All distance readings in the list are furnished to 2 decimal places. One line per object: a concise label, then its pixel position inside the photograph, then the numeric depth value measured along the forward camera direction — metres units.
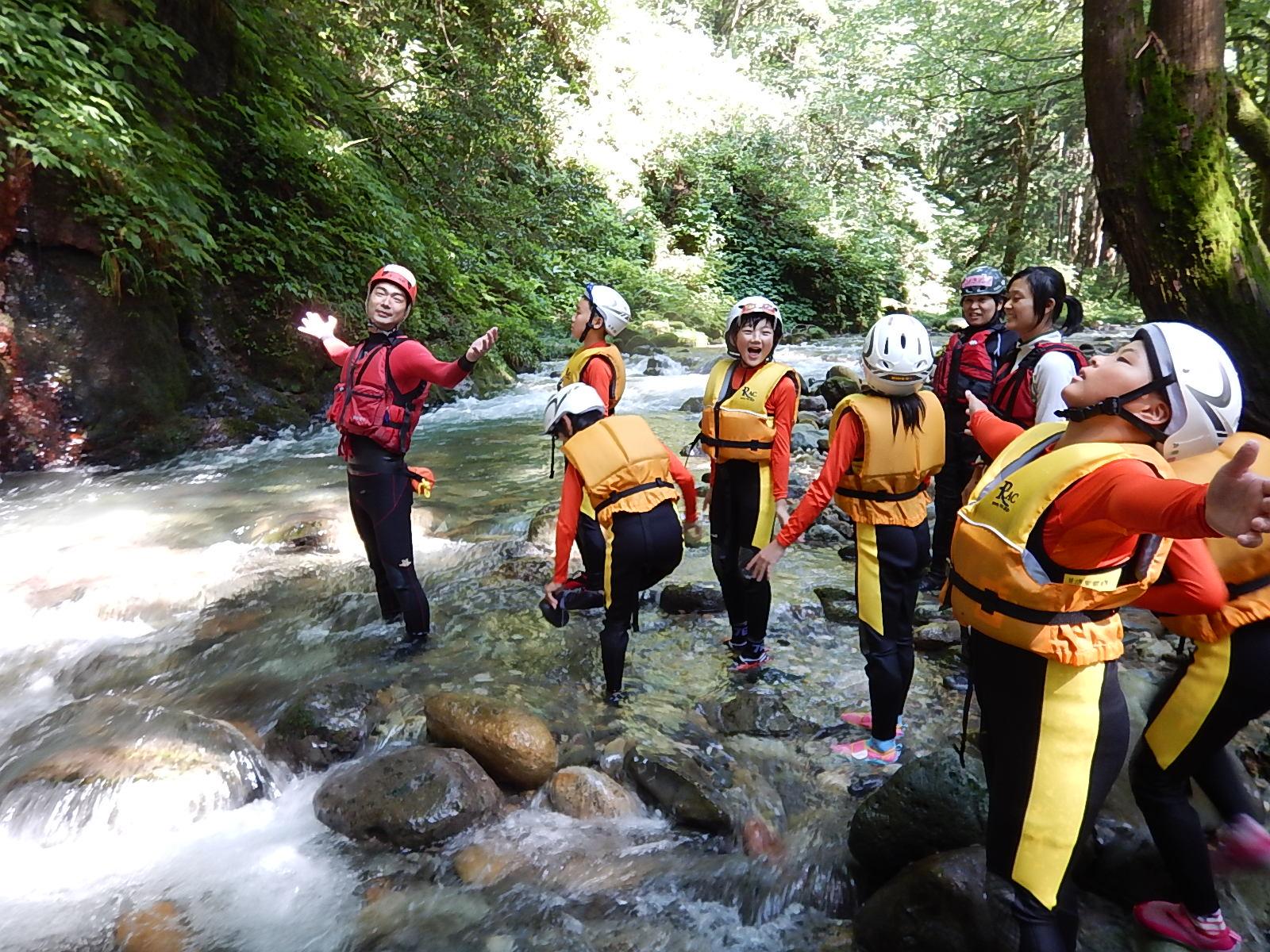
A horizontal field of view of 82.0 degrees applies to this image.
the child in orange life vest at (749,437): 4.06
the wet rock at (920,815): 2.62
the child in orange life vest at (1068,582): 1.74
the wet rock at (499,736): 3.54
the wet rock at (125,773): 3.25
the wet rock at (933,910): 2.25
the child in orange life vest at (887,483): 3.23
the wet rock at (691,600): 5.39
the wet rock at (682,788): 3.27
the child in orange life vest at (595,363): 4.57
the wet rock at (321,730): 3.71
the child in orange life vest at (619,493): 3.72
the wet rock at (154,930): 2.73
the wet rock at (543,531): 6.55
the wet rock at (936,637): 4.66
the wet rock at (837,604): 5.21
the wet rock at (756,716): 3.93
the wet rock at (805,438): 9.72
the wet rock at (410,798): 3.20
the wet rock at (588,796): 3.39
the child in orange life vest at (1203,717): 2.19
